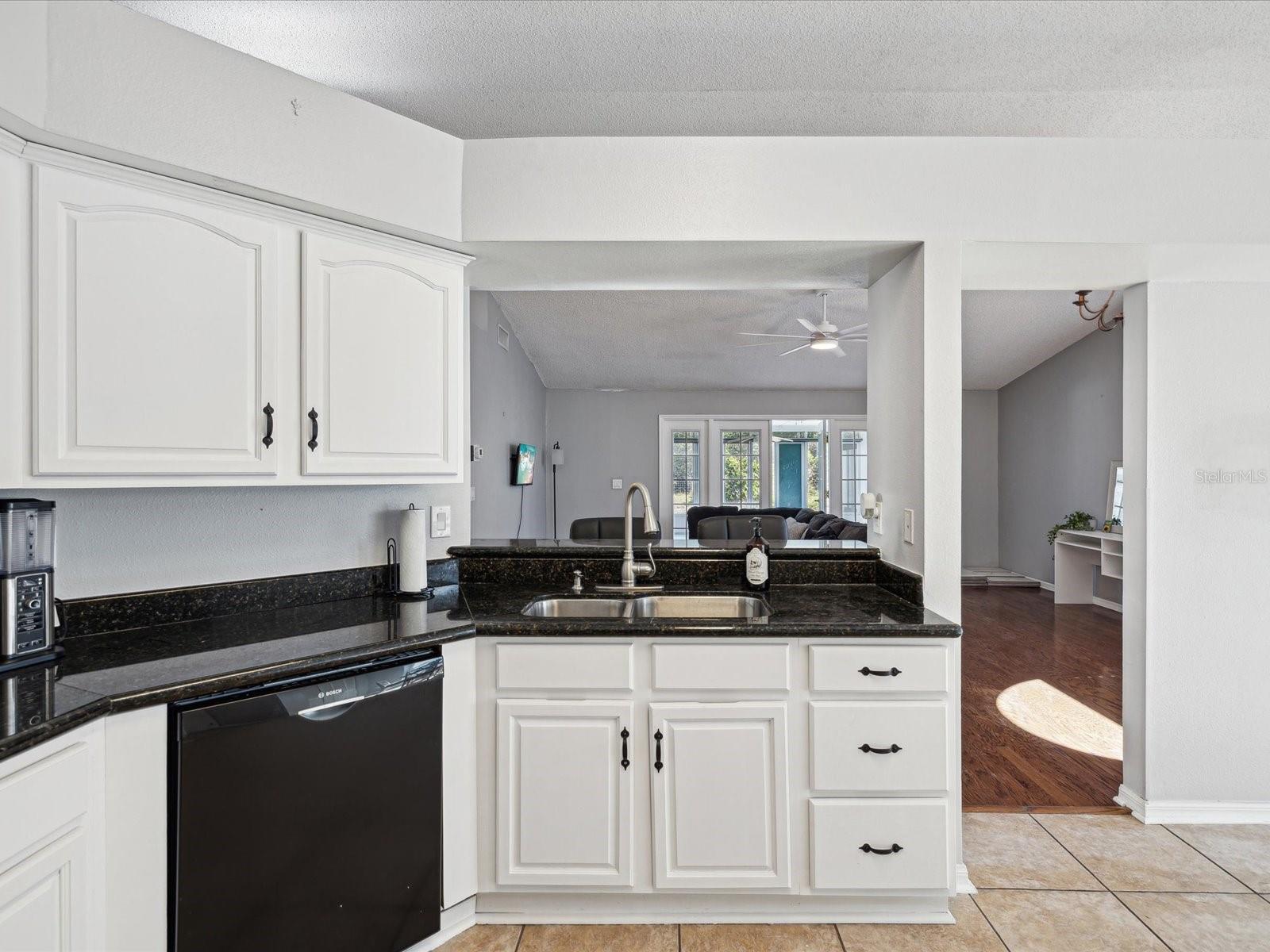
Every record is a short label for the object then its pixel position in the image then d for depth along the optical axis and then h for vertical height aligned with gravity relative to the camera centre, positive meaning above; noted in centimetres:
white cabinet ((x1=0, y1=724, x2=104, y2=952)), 120 -67
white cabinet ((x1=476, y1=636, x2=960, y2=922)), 205 -83
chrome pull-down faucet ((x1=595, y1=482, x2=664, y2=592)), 253 -32
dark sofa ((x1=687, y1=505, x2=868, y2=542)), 654 -46
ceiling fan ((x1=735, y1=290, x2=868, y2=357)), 584 +118
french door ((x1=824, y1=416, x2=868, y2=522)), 957 +14
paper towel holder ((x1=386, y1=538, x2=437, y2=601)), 243 -37
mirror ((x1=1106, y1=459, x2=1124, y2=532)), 663 -14
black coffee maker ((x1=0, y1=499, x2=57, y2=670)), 158 -24
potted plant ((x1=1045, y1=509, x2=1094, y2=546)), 689 -44
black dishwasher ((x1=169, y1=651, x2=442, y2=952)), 152 -79
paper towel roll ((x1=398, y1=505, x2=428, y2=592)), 241 -25
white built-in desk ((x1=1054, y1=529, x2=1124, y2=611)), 699 -92
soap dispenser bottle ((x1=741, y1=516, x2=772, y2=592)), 260 -33
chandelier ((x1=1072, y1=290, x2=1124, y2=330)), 602 +144
